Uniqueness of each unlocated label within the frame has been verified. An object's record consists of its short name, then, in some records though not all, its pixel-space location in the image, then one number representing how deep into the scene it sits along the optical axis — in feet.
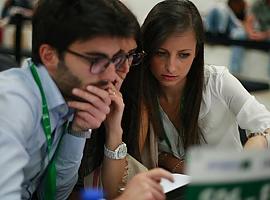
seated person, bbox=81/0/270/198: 9.95
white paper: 8.94
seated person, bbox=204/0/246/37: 34.79
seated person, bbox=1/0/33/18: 32.63
